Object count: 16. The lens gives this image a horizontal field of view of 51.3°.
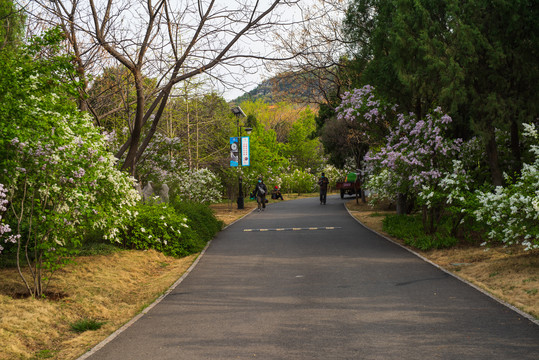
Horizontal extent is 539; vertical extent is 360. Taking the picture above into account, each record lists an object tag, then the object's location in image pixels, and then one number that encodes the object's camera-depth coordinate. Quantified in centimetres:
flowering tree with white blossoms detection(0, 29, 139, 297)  833
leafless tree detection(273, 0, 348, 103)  1964
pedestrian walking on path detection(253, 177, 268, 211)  3177
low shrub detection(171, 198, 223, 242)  1648
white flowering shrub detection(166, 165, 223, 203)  2735
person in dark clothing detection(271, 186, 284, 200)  4783
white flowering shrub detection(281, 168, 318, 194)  6274
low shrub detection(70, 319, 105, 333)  758
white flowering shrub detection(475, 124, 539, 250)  948
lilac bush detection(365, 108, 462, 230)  1409
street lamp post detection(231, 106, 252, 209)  3163
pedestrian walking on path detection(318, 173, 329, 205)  3644
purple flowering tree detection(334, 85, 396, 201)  1703
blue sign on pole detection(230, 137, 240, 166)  3288
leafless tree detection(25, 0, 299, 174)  1269
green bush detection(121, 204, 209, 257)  1394
